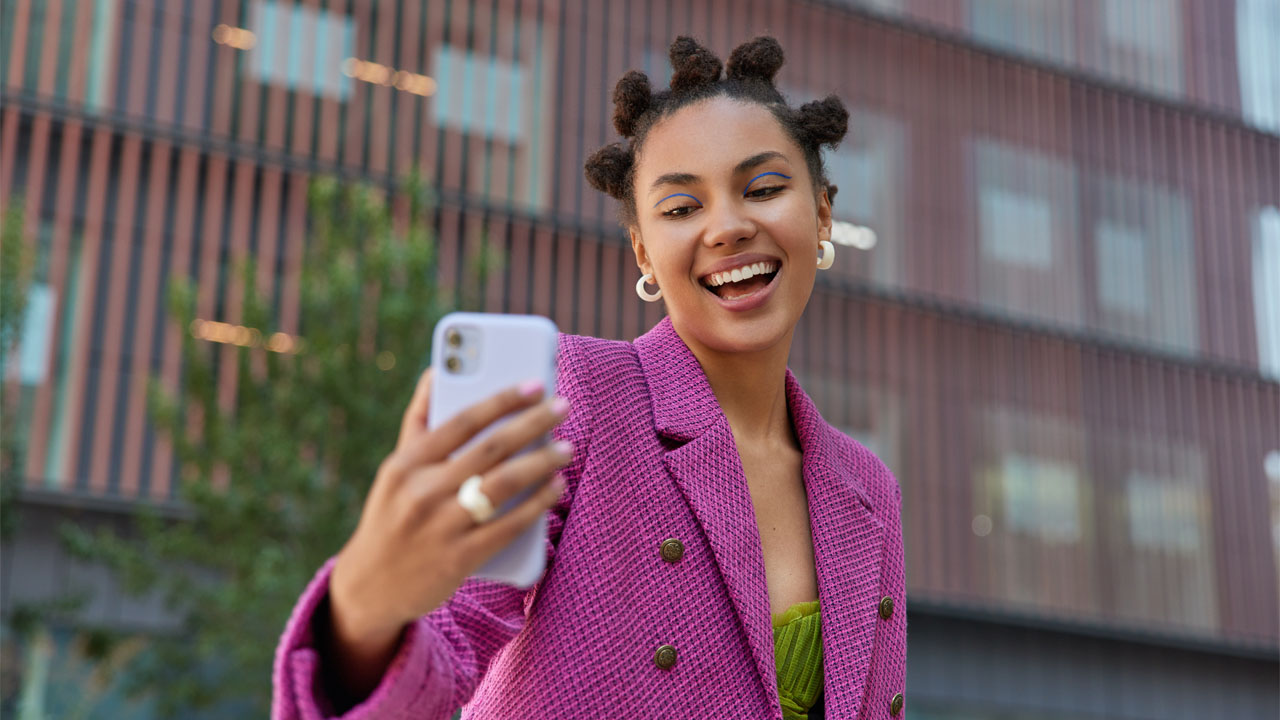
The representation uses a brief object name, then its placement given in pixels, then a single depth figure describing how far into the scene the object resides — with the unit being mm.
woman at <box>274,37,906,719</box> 1422
